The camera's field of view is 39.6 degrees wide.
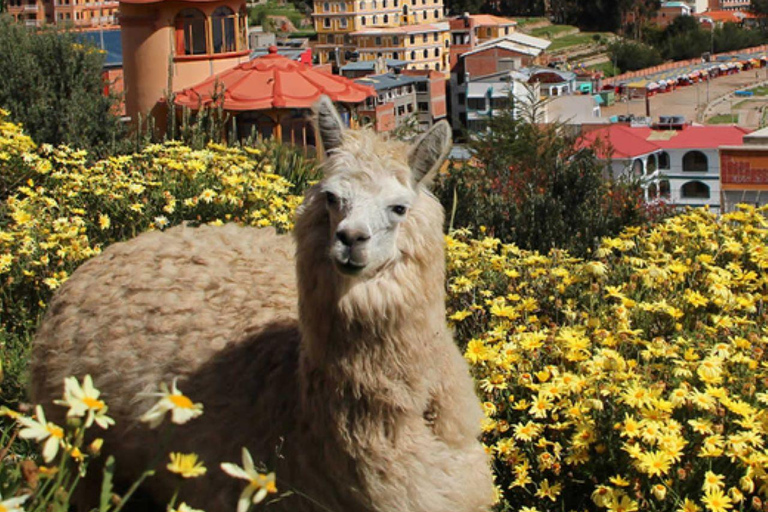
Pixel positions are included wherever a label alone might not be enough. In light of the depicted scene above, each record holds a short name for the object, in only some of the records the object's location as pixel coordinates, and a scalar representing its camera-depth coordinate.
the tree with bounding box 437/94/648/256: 7.97
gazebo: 18.45
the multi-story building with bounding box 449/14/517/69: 110.06
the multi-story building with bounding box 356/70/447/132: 70.31
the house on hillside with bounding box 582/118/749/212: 42.31
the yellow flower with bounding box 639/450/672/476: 4.07
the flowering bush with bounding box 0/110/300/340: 6.70
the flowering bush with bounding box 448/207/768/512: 4.25
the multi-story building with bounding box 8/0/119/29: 107.88
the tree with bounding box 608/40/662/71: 116.44
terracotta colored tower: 23.22
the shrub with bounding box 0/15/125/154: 11.62
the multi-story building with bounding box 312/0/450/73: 105.19
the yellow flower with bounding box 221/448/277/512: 2.49
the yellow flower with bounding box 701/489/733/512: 4.00
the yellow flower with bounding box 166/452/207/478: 2.61
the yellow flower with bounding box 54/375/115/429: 2.54
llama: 3.90
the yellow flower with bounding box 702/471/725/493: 4.05
